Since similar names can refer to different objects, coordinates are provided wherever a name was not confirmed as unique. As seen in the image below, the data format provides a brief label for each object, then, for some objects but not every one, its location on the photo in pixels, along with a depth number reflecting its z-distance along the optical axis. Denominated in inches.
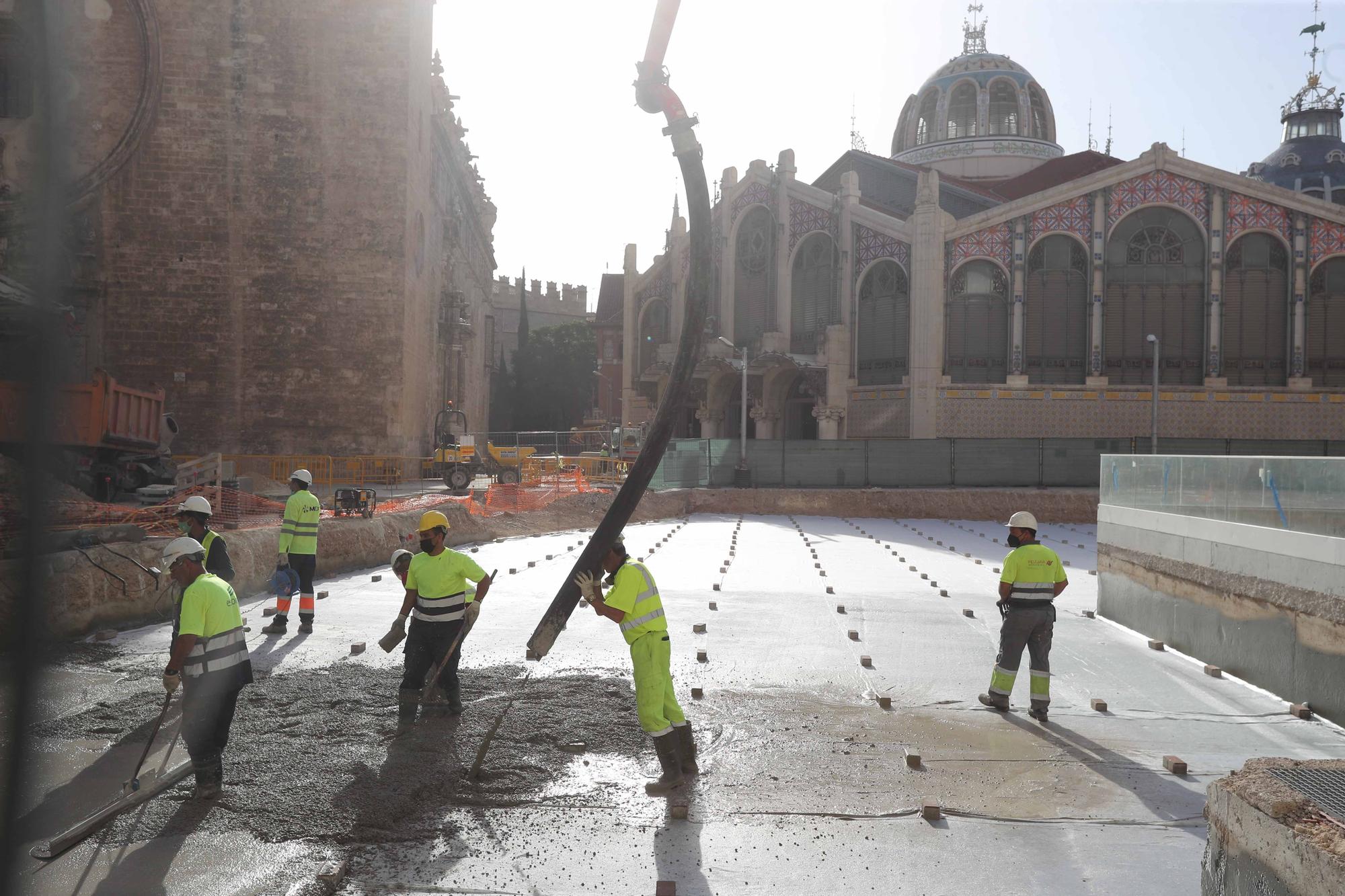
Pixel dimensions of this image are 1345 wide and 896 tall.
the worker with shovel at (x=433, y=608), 263.9
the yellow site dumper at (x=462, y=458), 956.0
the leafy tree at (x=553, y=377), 2539.4
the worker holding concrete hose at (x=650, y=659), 218.2
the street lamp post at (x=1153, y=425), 1040.8
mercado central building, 1175.0
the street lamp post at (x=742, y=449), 1047.1
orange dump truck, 591.3
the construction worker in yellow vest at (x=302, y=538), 374.9
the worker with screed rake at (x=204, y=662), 205.5
